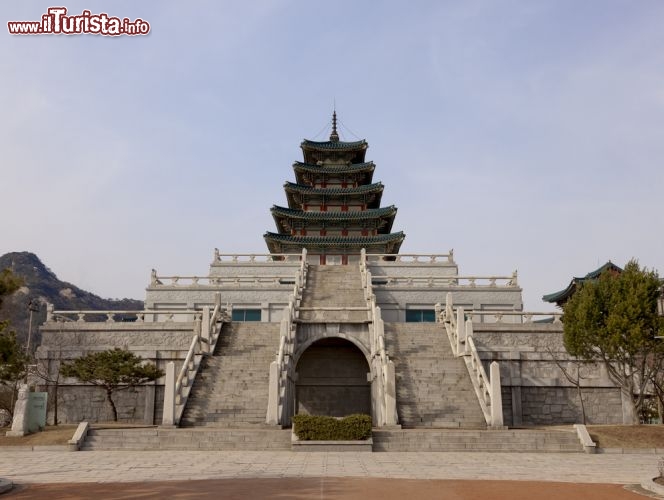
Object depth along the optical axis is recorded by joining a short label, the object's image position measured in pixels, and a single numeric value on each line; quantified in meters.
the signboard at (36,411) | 20.52
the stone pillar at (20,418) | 19.92
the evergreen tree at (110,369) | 22.45
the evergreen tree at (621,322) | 20.97
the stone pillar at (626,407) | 25.88
